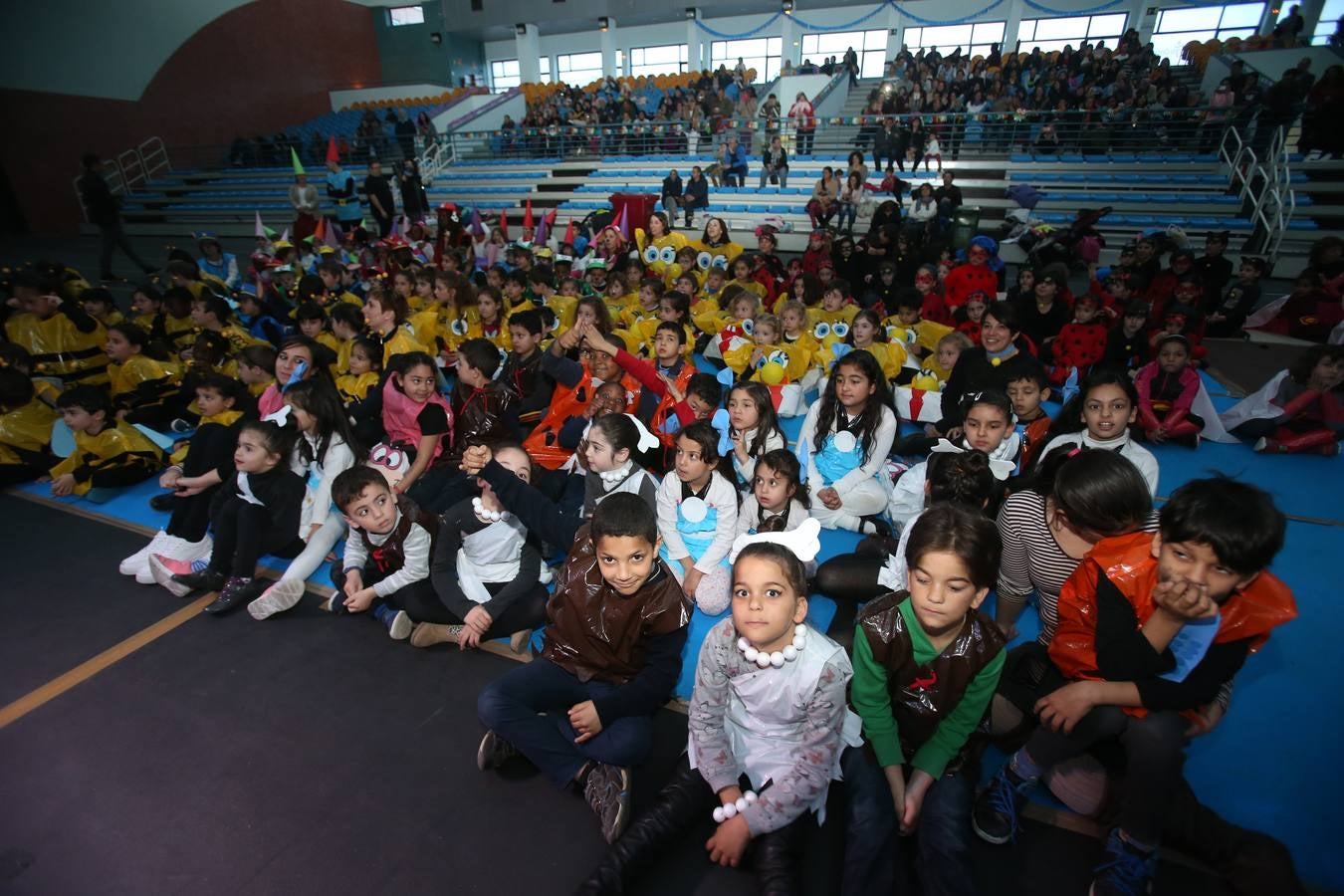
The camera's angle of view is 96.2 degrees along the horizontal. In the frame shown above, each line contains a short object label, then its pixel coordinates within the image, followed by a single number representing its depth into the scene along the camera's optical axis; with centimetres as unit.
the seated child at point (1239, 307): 604
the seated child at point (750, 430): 297
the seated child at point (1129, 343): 463
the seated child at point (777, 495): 259
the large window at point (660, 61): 2047
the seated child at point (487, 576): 242
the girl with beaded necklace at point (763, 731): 152
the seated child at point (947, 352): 439
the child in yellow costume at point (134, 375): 419
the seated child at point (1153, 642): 144
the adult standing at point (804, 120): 1338
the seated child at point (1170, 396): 389
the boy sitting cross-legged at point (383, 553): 240
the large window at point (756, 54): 1941
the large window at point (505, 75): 2256
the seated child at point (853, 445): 306
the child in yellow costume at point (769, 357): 471
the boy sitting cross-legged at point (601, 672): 180
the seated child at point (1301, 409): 372
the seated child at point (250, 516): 275
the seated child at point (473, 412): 325
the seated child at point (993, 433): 249
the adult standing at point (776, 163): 1236
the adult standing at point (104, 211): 817
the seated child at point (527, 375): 372
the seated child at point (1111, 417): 253
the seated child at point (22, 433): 387
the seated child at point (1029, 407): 309
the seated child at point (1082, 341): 480
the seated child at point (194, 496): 297
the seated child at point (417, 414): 329
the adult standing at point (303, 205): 964
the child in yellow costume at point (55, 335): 444
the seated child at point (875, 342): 437
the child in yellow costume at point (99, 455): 362
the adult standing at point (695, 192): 1070
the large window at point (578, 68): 2148
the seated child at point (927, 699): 153
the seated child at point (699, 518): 255
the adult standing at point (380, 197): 1016
